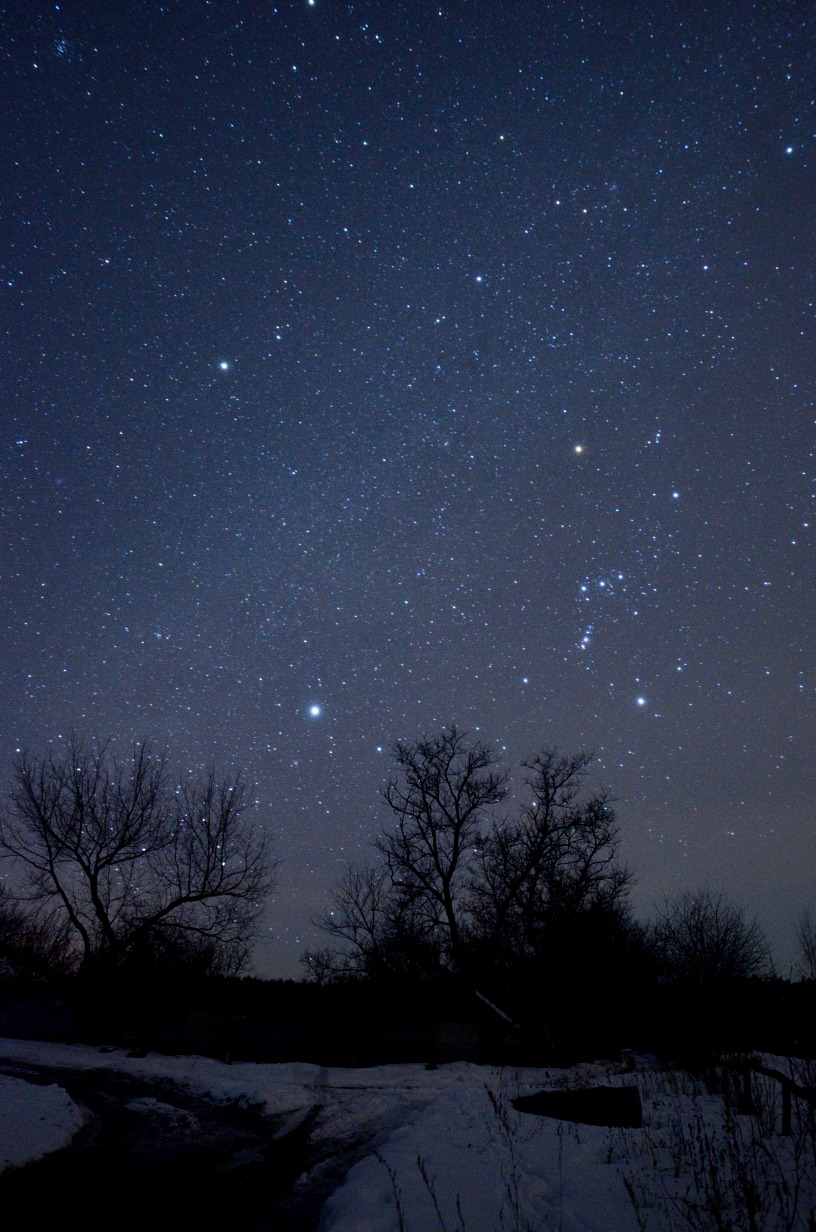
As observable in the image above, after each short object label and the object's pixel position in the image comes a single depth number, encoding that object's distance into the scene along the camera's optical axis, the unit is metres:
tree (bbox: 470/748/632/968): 28.80
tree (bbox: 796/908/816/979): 57.39
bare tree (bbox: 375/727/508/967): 29.70
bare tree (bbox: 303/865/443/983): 30.00
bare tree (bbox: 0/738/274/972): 26.64
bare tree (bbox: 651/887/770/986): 39.81
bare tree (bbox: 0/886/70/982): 28.70
